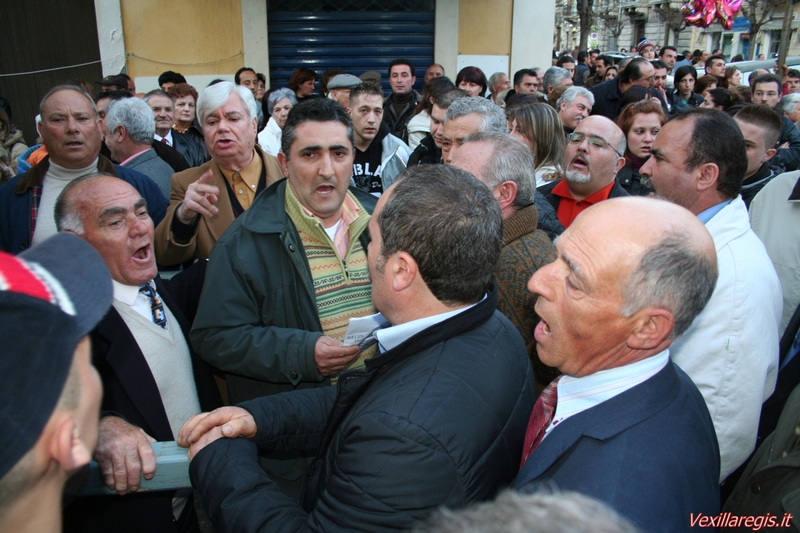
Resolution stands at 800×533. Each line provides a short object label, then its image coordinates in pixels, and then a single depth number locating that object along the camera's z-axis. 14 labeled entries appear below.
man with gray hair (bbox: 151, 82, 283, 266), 3.02
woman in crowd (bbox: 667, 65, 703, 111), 9.38
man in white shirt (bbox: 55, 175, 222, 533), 2.05
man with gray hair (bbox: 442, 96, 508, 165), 3.83
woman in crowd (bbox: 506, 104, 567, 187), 4.16
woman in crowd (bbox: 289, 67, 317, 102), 8.29
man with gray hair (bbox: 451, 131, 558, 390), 2.38
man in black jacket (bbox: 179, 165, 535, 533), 1.30
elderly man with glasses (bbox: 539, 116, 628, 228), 3.76
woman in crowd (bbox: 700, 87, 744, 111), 7.39
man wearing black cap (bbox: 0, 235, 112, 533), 0.77
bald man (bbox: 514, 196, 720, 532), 1.26
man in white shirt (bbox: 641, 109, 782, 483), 2.10
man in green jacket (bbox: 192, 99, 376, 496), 2.34
